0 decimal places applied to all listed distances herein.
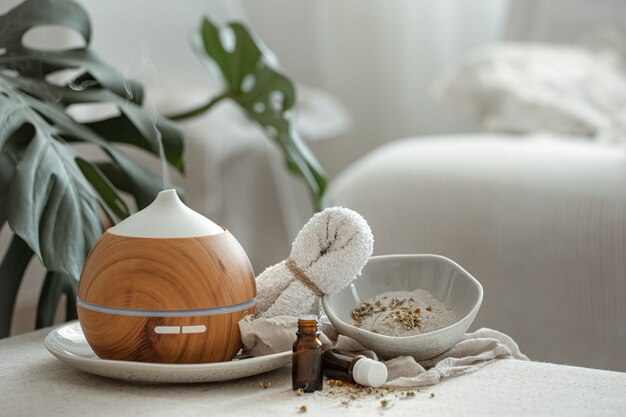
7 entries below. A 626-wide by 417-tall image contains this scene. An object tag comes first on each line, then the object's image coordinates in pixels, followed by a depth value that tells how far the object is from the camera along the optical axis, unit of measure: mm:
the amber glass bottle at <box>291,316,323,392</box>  1314
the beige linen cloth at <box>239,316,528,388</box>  1347
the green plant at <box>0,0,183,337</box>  1511
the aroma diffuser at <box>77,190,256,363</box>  1326
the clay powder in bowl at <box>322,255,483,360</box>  1358
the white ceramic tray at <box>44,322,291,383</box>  1316
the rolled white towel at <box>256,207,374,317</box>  1386
